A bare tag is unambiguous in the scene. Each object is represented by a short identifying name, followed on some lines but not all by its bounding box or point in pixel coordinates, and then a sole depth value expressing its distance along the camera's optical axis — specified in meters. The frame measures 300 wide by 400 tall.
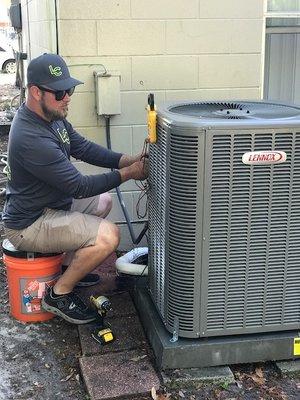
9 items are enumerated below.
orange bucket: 3.50
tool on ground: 3.25
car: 19.34
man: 3.22
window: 4.42
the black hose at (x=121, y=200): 4.25
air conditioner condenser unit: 2.69
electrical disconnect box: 4.07
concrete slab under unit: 2.96
